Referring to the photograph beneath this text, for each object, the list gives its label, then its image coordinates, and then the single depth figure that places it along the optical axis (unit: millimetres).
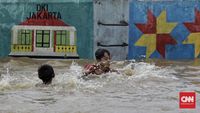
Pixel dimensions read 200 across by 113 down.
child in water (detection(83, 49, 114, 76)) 13584
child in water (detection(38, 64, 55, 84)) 11727
